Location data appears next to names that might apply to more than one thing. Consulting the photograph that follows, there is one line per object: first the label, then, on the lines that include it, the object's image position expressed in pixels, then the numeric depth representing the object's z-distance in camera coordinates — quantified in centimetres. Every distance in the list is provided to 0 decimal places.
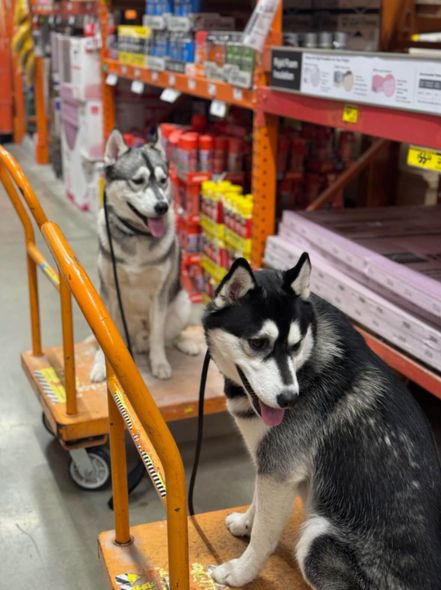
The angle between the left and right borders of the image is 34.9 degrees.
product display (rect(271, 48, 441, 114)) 202
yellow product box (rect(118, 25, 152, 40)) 438
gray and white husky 281
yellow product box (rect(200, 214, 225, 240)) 394
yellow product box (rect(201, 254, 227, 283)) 401
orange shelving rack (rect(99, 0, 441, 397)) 218
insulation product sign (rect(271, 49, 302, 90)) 269
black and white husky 155
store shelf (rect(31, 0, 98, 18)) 617
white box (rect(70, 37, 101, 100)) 552
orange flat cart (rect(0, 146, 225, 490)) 249
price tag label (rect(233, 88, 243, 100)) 325
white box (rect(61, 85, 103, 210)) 582
